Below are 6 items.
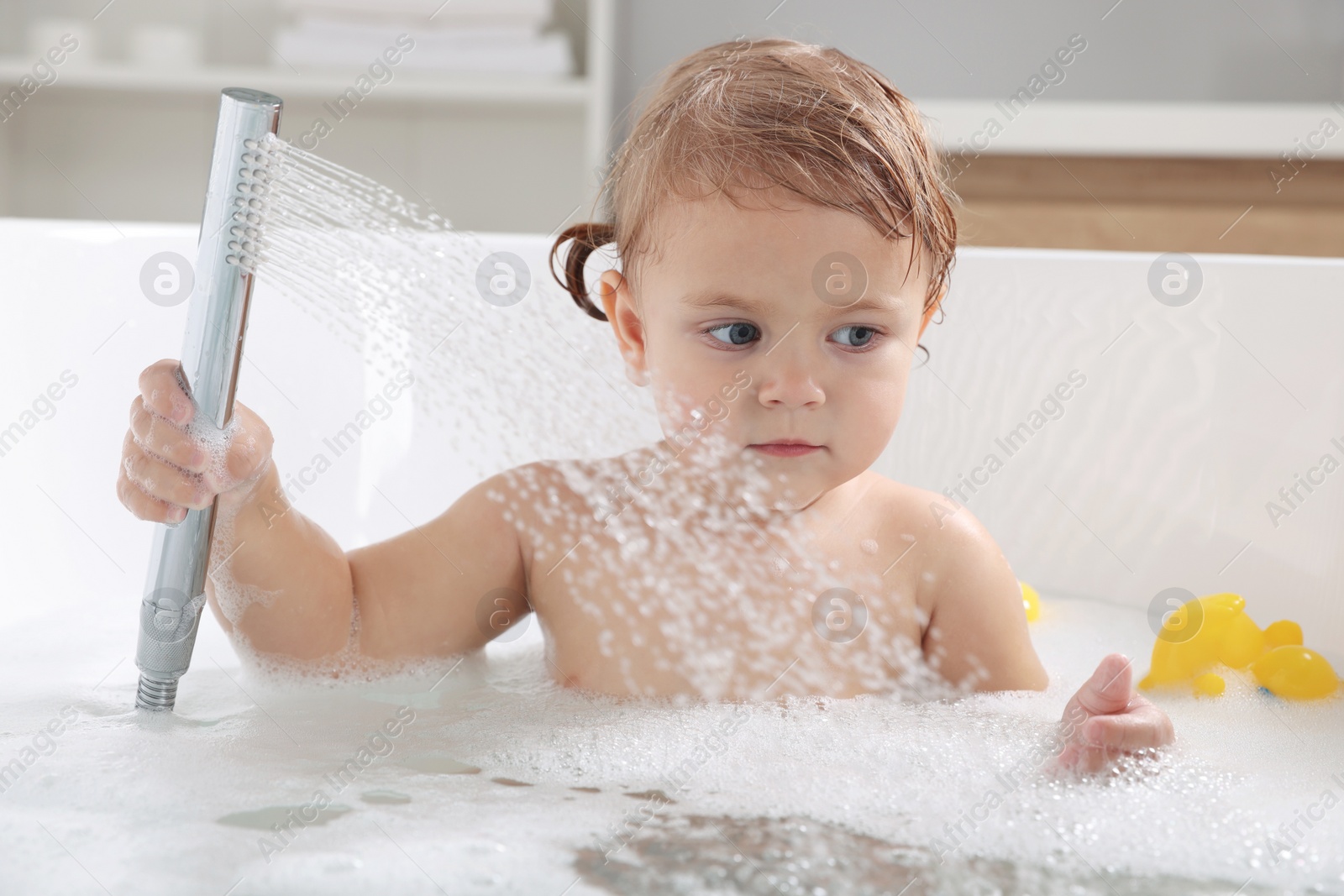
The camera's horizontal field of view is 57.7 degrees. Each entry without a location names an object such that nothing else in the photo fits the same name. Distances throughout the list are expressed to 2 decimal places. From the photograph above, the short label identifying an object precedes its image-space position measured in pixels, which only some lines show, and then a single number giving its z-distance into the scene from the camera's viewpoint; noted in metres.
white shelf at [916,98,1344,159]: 1.93
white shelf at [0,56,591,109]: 2.17
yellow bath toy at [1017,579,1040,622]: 1.18
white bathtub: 0.64
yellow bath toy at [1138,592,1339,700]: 0.97
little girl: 0.77
